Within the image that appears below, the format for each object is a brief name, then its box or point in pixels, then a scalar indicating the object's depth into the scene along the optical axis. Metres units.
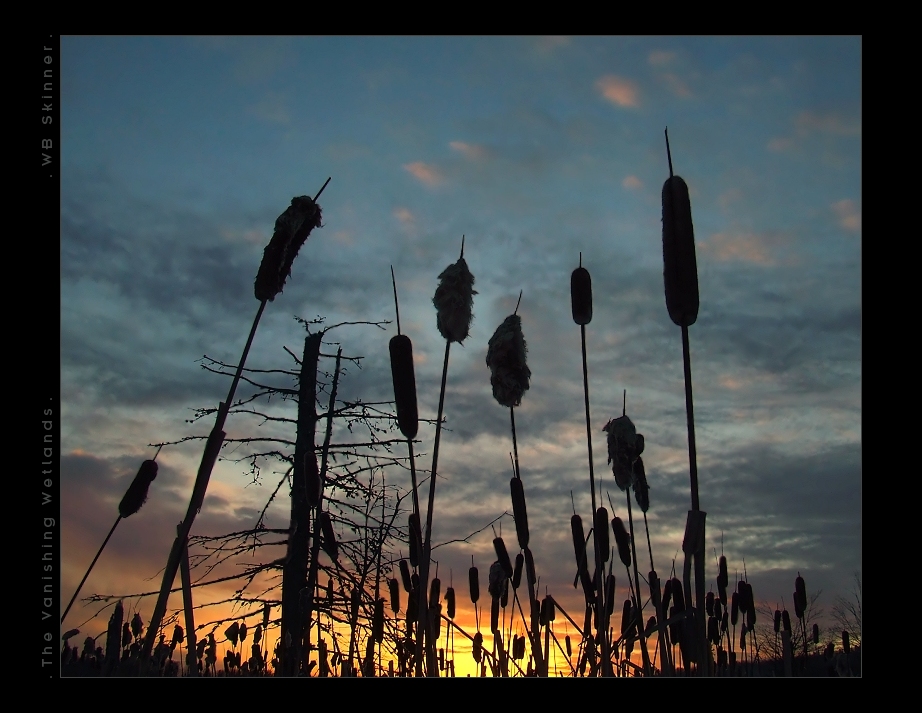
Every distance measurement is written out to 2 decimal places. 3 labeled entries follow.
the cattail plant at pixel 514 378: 5.10
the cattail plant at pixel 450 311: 4.75
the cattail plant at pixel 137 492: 4.36
